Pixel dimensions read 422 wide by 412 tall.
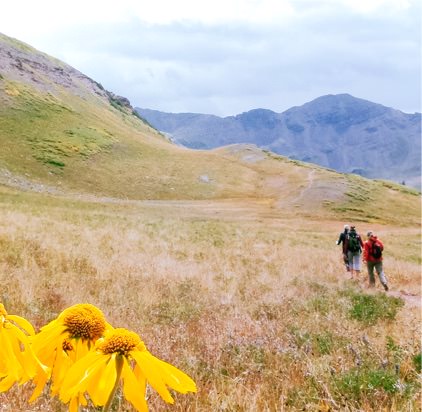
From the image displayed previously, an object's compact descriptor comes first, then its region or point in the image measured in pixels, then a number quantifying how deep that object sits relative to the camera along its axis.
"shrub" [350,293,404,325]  8.98
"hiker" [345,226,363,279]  17.14
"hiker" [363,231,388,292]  15.55
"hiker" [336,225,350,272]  17.72
